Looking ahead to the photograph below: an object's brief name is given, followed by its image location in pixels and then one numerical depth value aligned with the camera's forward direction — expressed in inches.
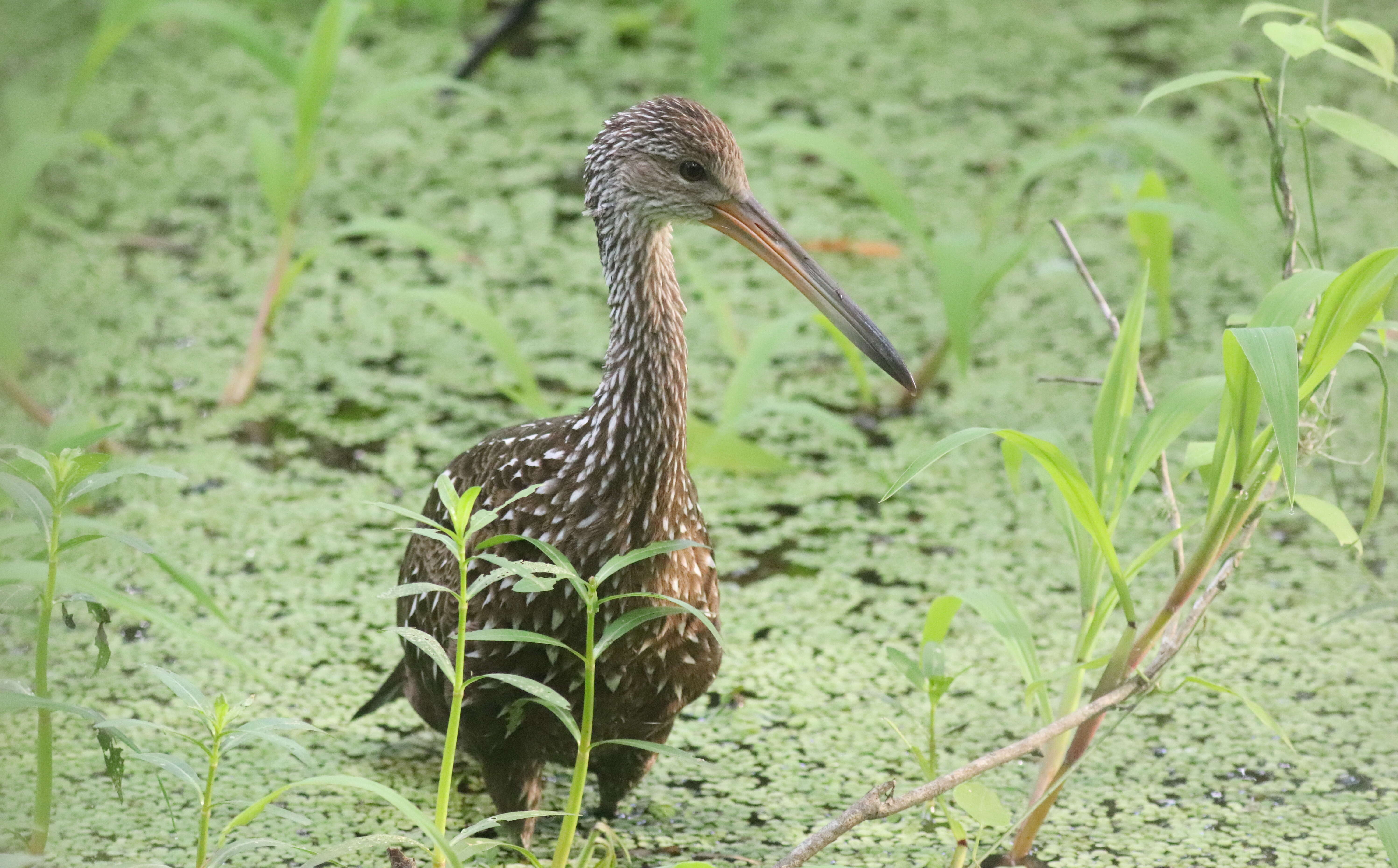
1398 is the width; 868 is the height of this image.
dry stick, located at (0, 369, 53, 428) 344.8
